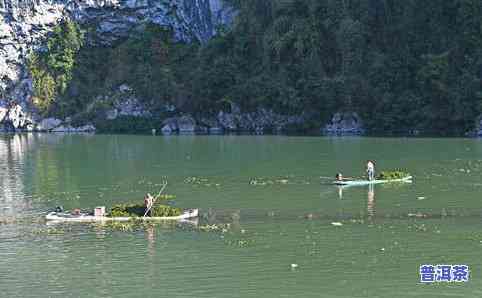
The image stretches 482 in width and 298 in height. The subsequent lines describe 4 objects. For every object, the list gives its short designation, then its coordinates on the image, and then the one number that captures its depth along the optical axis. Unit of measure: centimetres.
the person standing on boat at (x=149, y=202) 3578
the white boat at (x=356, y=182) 4622
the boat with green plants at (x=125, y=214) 3538
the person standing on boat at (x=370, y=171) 4709
